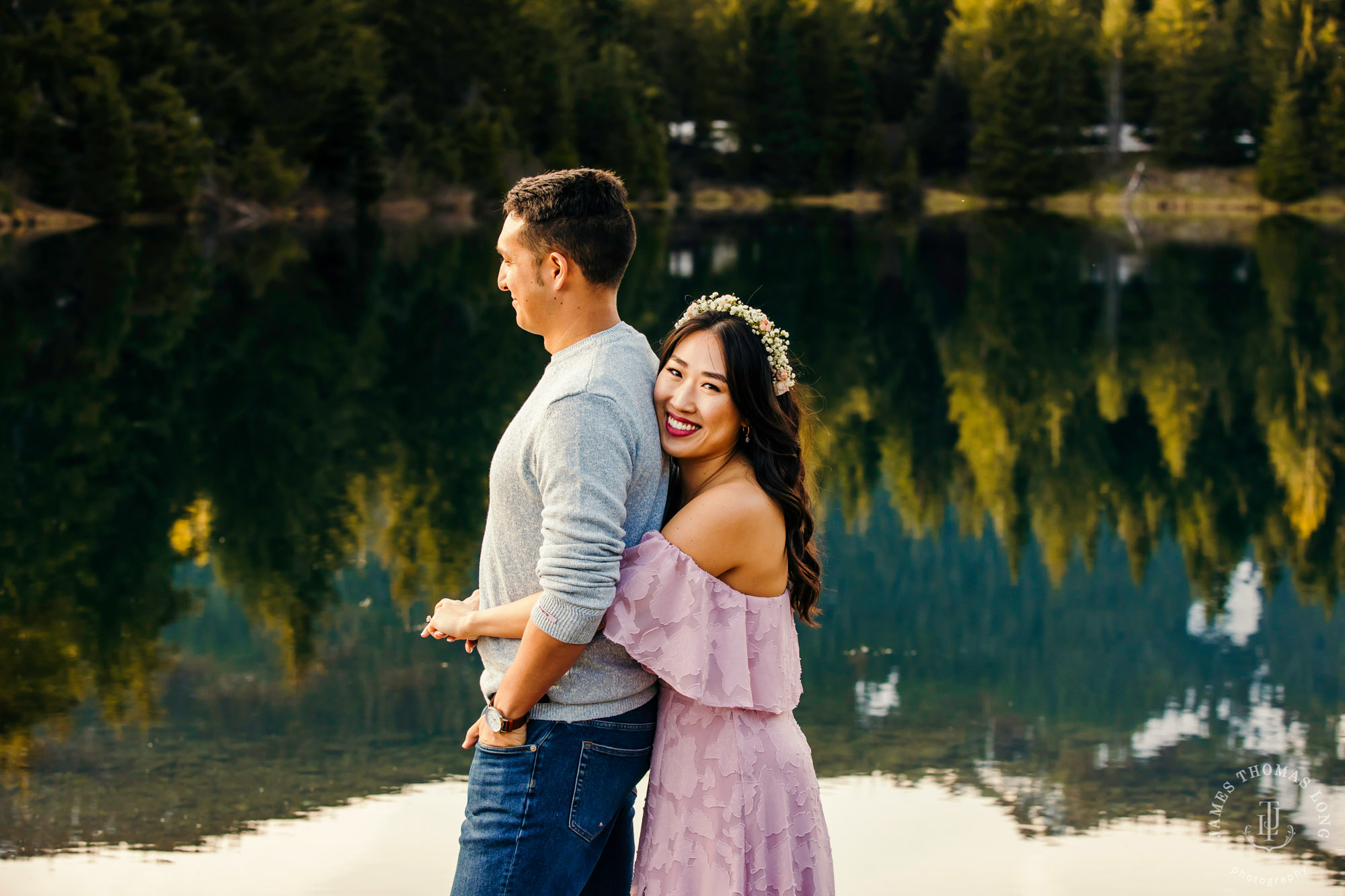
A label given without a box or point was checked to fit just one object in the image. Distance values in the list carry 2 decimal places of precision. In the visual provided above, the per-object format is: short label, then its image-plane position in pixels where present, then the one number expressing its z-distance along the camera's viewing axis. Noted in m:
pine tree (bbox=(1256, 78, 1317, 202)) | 54.06
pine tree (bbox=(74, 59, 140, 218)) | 38.09
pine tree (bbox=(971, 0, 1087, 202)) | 60.81
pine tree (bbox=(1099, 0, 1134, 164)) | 63.22
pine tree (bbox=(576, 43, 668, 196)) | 58.75
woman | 2.95
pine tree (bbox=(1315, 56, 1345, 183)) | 56.09
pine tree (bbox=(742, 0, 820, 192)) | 65.19
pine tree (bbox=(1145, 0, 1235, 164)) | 60.50
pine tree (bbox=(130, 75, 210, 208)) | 39.94
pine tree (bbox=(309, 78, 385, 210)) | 48.66
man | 2.76
